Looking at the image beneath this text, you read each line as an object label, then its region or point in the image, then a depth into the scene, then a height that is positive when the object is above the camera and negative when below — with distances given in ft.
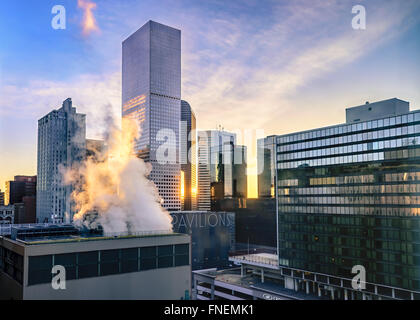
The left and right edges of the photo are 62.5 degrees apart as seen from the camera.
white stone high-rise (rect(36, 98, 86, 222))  465.06 +44.46
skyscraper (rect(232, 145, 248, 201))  551.51 +18.03
